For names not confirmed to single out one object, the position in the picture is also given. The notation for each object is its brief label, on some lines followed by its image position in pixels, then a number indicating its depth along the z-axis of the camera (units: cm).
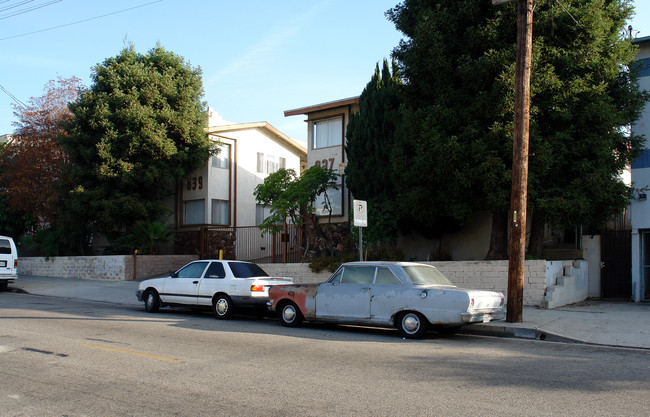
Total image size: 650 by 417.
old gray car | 1027
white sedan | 1341
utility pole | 1191
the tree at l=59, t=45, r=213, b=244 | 2433
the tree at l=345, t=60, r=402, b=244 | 1872
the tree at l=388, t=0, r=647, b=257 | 1528
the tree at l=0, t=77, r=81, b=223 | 2698
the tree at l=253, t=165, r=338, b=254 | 1967
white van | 2030
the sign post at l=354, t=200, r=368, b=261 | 1371
